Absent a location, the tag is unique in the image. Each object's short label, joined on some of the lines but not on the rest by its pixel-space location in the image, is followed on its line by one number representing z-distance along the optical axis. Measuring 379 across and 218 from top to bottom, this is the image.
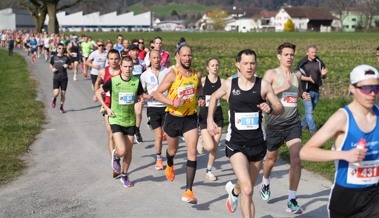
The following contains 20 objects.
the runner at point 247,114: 6.26
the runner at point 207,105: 8.95
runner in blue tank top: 4.34
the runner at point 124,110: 8.48
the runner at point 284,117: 7.36
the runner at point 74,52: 24.57
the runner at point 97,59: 16.28
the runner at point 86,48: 24.48
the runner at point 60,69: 15.82
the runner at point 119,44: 17.83
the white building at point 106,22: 159.62
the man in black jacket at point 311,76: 11.72
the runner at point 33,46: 38.56
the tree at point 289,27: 149.31
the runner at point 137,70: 11.26
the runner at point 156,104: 9.71
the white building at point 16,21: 114.12
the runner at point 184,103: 7.70
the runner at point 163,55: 11.53
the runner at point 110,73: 9.50
